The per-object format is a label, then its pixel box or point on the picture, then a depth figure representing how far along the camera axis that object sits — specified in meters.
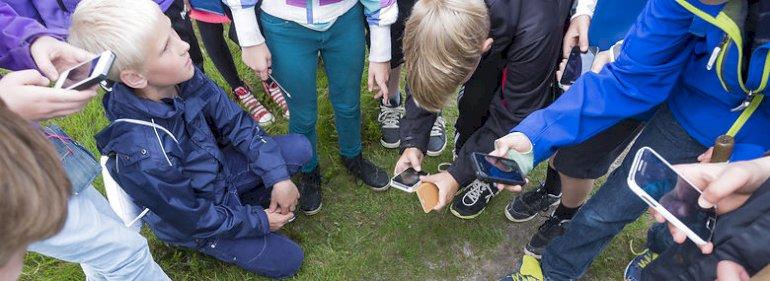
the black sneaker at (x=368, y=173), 3.07
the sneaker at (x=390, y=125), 3.33
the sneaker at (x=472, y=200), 2.88
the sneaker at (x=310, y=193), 2.93
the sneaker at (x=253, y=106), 3.47
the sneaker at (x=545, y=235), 2.66
